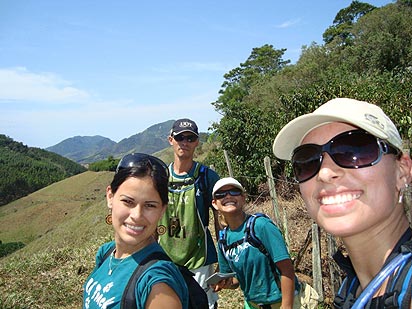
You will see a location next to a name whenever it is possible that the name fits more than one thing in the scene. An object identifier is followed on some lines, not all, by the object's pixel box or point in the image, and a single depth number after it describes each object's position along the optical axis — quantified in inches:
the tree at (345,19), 1635.1
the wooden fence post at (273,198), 215.0
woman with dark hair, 60.3
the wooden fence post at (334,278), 164.4
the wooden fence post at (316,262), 165.3
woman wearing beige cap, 43.9
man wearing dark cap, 119.4
